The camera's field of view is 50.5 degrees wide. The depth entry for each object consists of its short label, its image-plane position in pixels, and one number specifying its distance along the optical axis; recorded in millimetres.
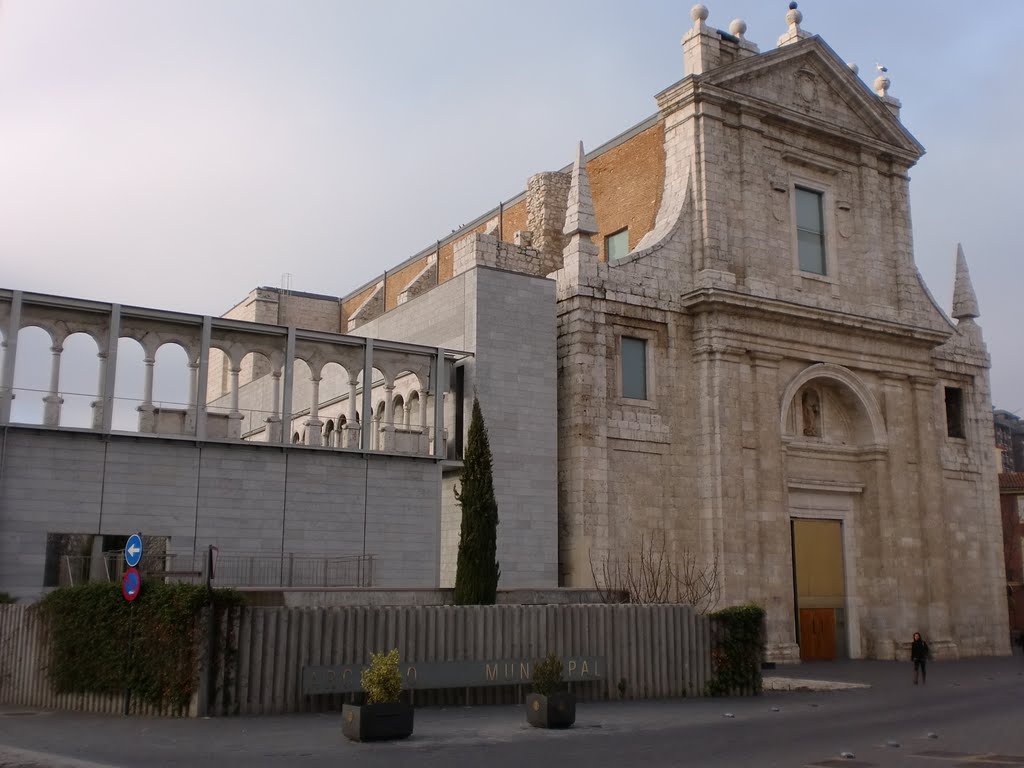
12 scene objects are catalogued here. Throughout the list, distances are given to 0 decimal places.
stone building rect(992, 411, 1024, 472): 84938
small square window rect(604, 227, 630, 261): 34594
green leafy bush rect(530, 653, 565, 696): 15961
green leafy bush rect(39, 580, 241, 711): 15977
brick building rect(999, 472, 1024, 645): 62250
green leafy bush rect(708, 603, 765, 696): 21141
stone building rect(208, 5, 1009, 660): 28516
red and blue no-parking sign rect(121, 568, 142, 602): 15656
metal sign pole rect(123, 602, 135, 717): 16391
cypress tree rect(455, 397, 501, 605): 21875
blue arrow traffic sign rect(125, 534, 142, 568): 15211
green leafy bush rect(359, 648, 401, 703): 14281
